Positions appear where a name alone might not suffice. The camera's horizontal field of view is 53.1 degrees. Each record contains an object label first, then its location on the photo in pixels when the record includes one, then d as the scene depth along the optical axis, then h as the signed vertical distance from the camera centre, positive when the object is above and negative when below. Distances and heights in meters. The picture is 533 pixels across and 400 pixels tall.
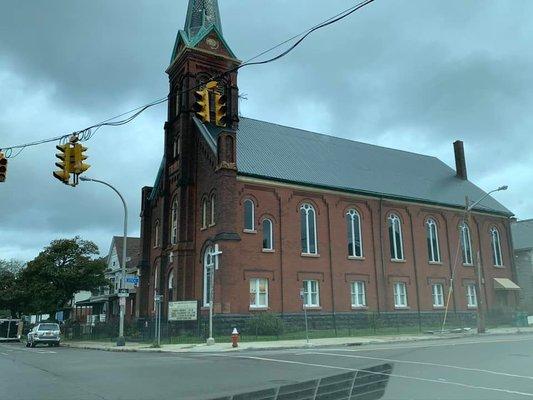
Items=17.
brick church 33.56 +6.84
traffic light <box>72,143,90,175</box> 15.82 +4.70
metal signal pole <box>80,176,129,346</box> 28.75 +1.97
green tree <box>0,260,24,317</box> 56.96 +3.09
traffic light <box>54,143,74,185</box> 15.63 +4.61
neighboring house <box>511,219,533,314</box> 51.07 +4.84
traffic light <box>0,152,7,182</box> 16.64 +4.79
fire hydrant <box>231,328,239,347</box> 24.00 -0.87
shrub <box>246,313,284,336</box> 30.34 -0.38
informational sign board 29.56 +0.53
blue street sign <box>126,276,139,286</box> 29.02 +2.23
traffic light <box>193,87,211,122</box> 13.15 +5.20
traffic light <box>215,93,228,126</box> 13.56 +5.33
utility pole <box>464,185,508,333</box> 33.09 +0.39
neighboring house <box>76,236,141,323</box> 47.56 +2.70
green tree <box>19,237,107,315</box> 46.88 +4.30
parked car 36.34 -0.78
